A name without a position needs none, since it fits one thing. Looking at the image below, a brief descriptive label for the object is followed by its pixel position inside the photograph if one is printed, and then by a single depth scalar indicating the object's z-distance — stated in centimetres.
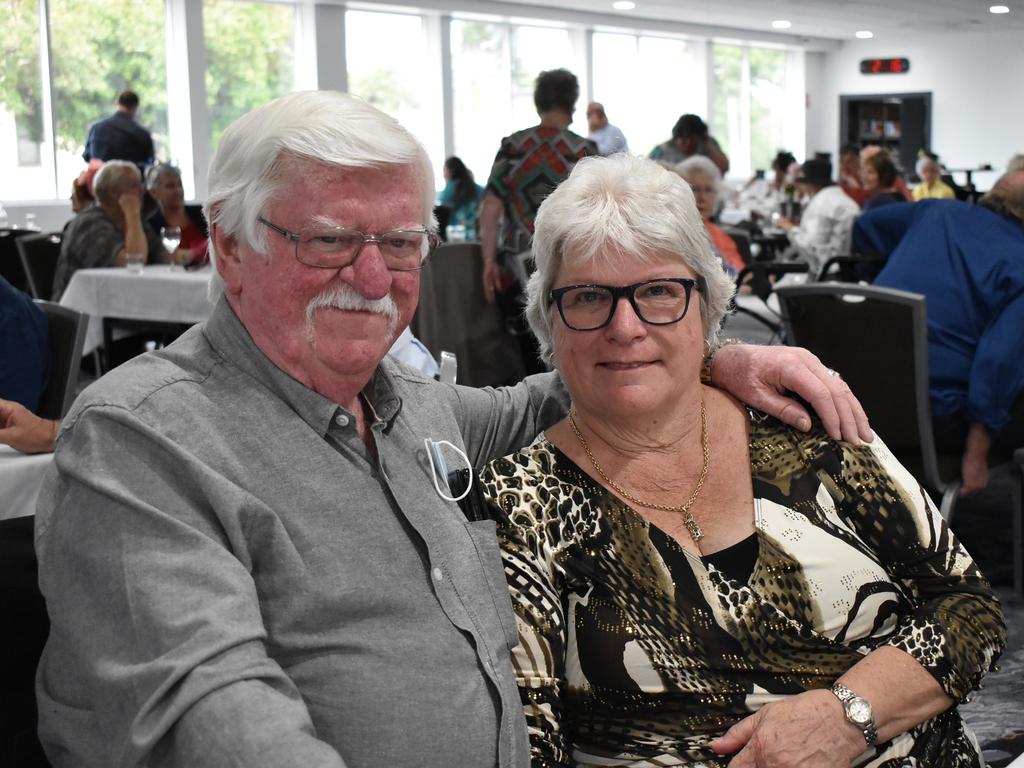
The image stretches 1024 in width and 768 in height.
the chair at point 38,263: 612
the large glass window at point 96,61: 1194
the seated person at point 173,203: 650
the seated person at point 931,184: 1147
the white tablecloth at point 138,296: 538
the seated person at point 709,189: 517
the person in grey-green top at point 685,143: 727
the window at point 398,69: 1464
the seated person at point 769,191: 1217
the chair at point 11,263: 725
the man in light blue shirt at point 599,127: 916
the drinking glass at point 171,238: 593
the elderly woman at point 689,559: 146
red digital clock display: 2166
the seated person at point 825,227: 700
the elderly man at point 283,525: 104
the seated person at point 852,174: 913
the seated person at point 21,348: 268
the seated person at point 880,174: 755
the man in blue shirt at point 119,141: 972
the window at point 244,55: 1326
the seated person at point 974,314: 336
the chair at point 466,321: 503
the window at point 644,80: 1800
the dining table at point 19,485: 187
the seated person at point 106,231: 594
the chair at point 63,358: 282
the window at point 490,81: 1595
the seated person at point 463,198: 1080
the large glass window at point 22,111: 1152
